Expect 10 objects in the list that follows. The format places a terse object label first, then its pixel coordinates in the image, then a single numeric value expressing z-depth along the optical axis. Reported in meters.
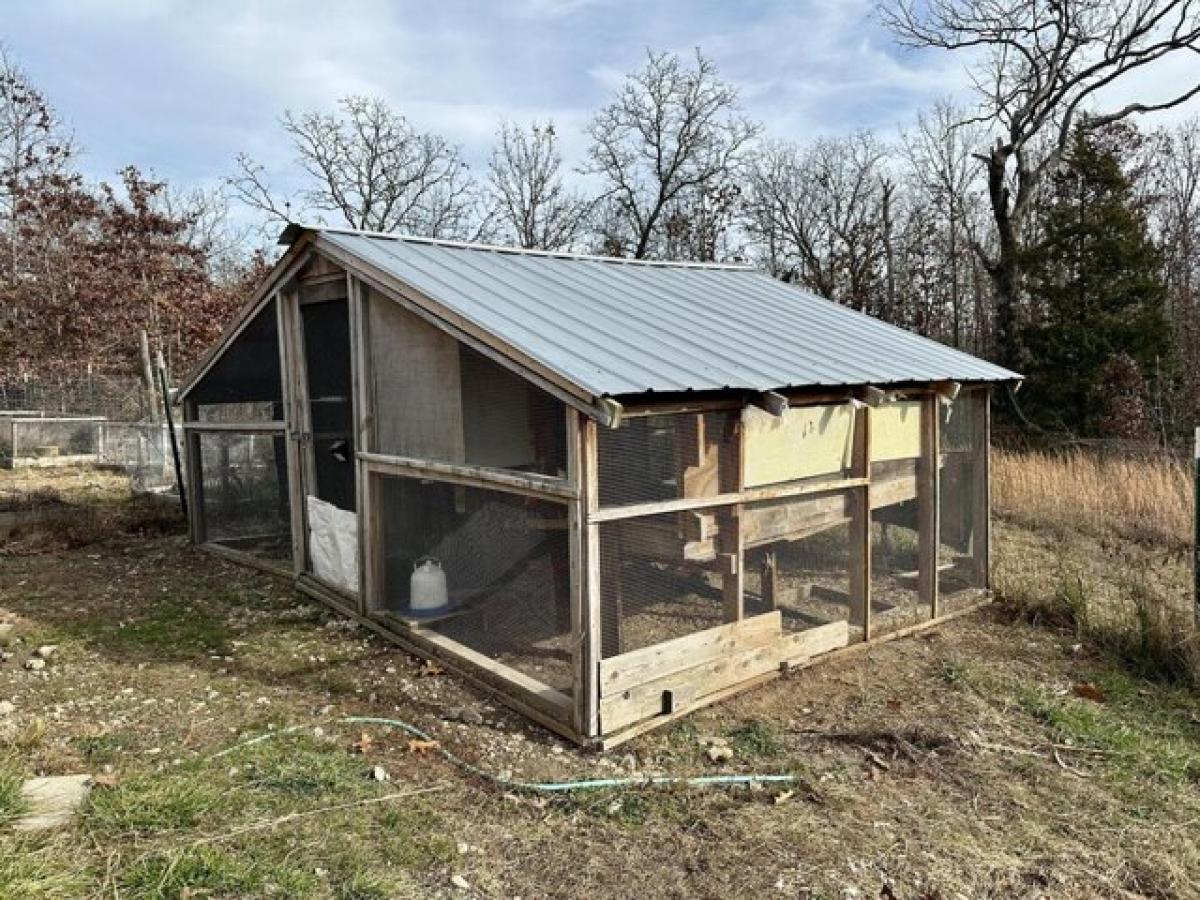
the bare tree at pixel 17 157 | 20.08
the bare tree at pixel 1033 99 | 17.69
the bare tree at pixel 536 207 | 28.72
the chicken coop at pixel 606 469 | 4.26
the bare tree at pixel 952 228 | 25.89
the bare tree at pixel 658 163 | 26.48
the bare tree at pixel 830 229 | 24.95
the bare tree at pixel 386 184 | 28.08
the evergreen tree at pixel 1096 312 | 15.22
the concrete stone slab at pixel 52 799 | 3.19
